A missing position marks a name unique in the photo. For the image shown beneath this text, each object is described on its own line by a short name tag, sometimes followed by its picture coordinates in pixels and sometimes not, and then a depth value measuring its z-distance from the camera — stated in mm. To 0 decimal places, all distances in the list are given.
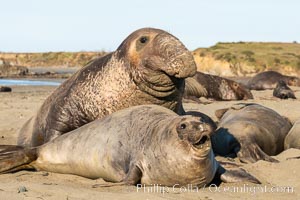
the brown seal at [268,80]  41143
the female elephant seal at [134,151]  9133
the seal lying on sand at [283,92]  30253
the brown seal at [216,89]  30800
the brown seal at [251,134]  13595
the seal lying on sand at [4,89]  39046
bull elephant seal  11748
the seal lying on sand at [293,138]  14478
